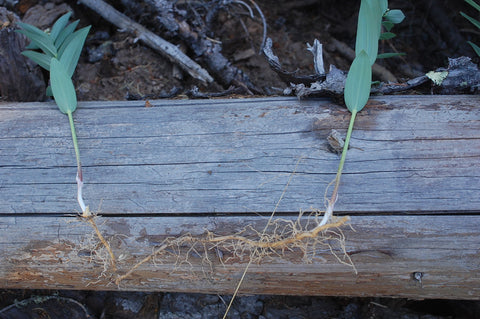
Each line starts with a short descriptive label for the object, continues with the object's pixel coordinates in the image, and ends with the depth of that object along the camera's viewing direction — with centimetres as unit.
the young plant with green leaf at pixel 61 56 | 99
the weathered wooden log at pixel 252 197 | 93
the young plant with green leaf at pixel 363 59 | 95
